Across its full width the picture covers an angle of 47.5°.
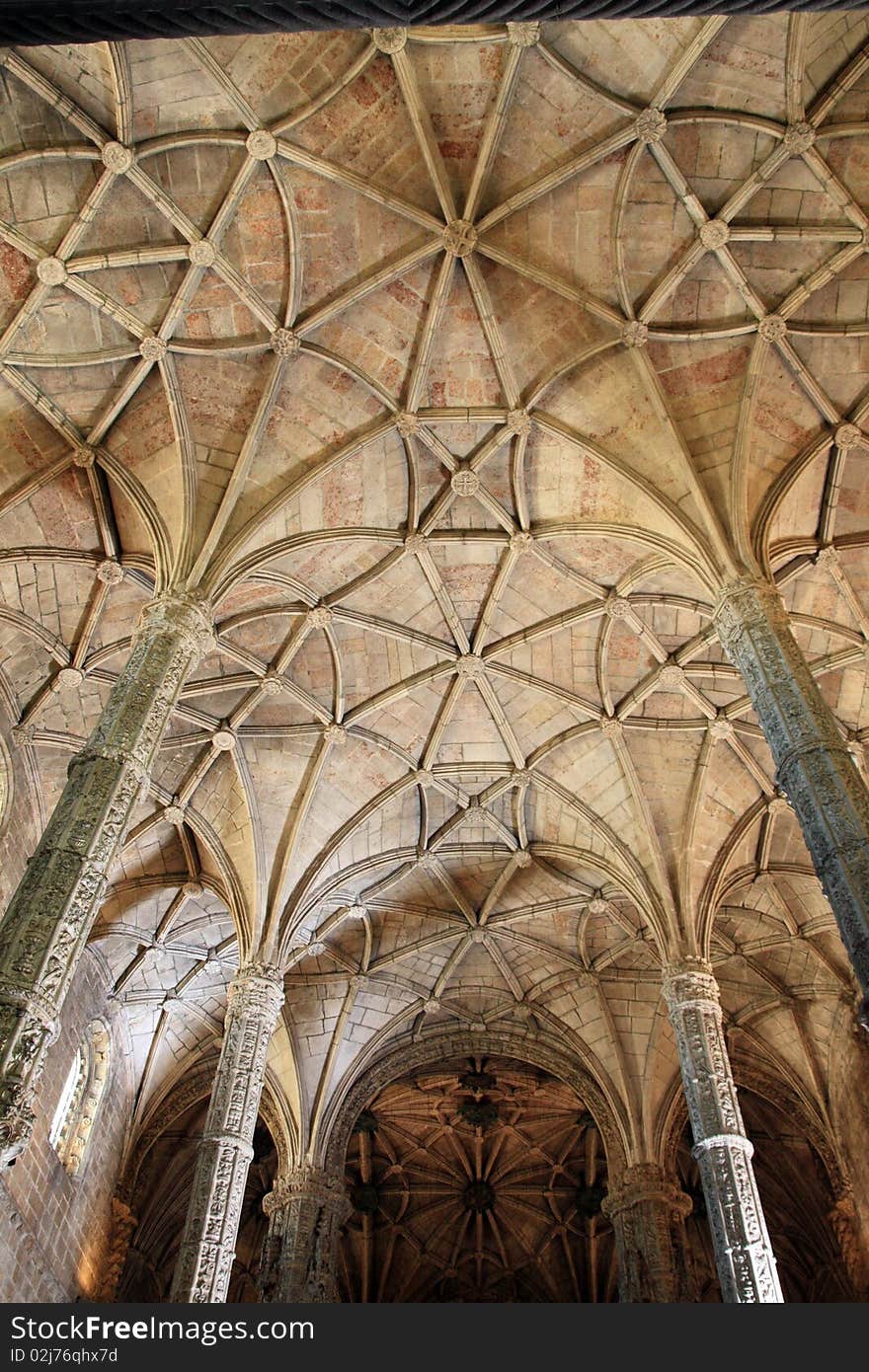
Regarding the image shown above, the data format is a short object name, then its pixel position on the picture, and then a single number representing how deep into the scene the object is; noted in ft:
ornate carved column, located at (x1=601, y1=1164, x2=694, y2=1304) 61.31
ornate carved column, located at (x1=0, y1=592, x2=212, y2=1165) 26.35
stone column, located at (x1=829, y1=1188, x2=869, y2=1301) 65.98
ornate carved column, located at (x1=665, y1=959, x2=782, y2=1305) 40.65
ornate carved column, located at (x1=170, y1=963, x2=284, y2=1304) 43.11
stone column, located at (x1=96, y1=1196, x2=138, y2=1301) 64.34
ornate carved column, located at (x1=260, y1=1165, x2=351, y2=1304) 62.08
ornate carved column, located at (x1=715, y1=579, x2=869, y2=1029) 29.09
